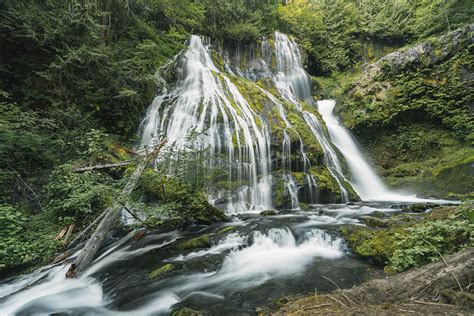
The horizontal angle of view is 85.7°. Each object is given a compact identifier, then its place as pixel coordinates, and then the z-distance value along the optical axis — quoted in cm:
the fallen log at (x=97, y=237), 448
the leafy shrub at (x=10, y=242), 404
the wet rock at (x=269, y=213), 775
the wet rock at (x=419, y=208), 729
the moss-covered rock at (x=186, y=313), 288
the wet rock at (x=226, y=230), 590
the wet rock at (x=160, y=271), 433
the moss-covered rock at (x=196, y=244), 538
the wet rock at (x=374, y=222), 571
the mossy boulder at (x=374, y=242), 415
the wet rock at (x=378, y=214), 700
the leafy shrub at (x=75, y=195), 539
